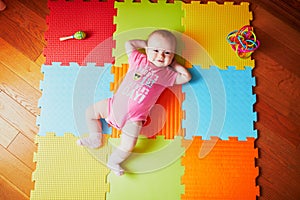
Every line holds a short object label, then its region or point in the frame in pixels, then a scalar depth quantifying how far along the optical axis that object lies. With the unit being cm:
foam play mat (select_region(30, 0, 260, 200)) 133
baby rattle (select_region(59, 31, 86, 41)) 141
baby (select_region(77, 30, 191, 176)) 130
